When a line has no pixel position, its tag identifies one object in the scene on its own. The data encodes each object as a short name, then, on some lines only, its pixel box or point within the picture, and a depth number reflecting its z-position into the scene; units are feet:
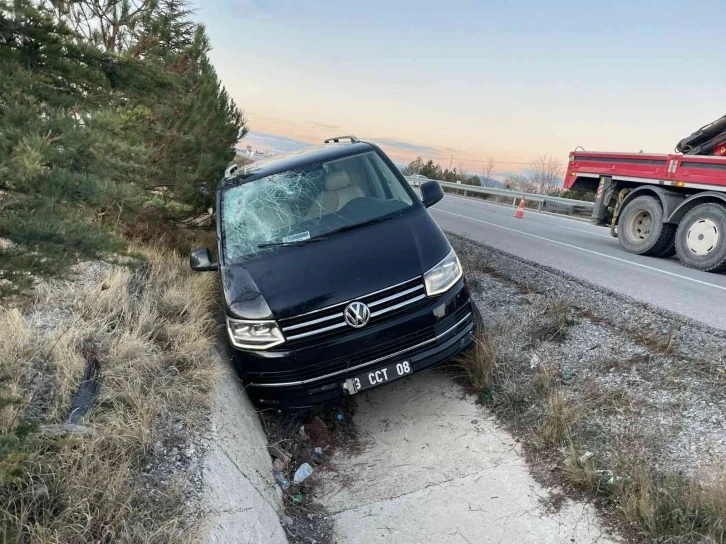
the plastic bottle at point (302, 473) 11.74
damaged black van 11.31
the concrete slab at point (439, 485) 9.39
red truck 25.88
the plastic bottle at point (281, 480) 11.37
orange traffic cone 54.18
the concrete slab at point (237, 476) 8.20
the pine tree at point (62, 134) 4.44
